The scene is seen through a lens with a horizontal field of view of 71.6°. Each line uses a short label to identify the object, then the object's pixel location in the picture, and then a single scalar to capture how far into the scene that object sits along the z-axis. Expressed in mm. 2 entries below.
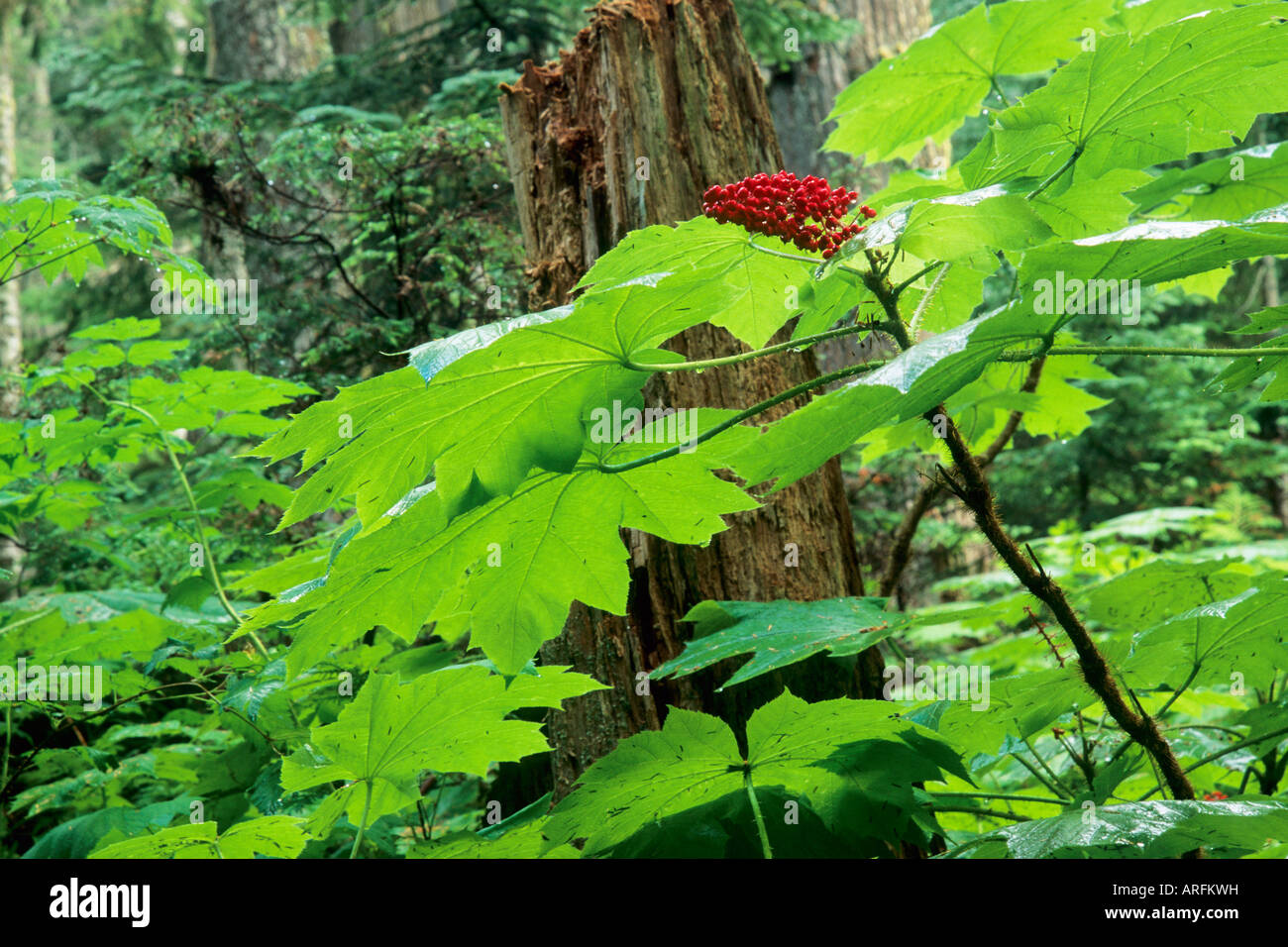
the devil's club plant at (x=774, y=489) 1054
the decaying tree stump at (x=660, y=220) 1865
